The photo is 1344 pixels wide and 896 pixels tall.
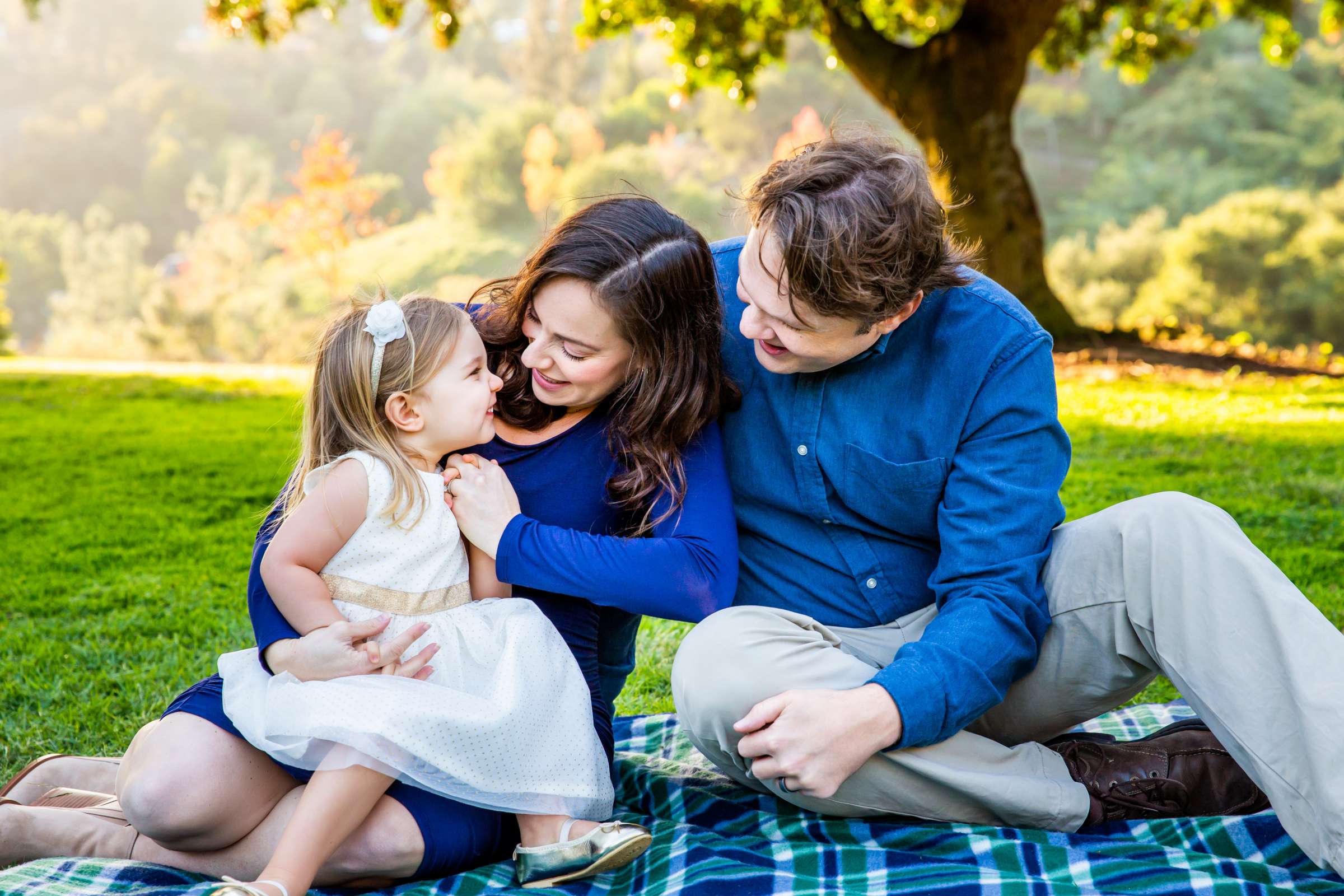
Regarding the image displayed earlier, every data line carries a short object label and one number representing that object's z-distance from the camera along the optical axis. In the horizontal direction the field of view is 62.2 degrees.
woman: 1.88
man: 1.79
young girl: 1.81
